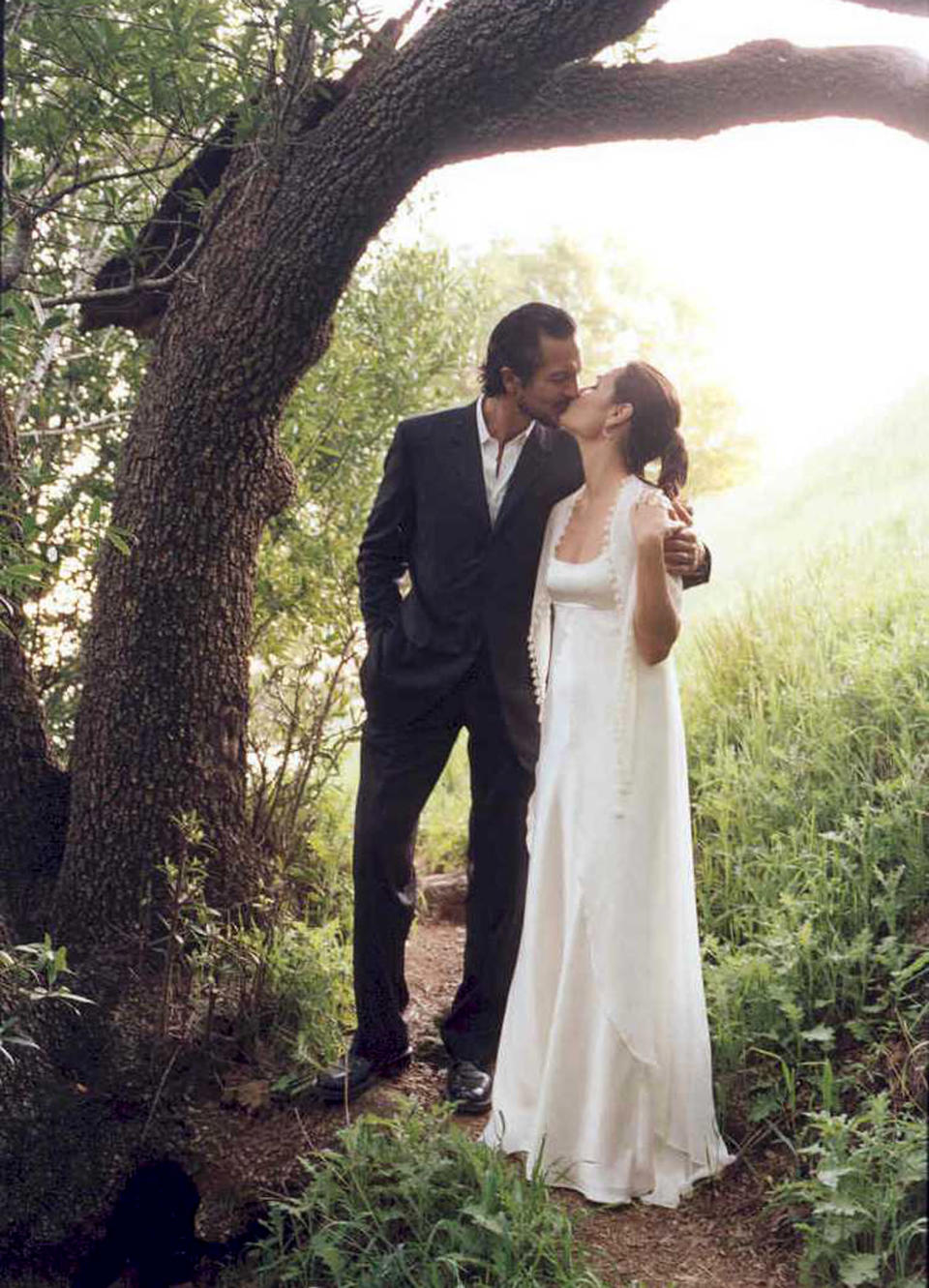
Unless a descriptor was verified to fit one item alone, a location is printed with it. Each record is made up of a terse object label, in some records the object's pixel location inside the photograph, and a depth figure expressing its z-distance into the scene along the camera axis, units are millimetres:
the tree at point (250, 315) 4867
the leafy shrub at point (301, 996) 5270
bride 4059
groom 4594
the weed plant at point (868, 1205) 3539
